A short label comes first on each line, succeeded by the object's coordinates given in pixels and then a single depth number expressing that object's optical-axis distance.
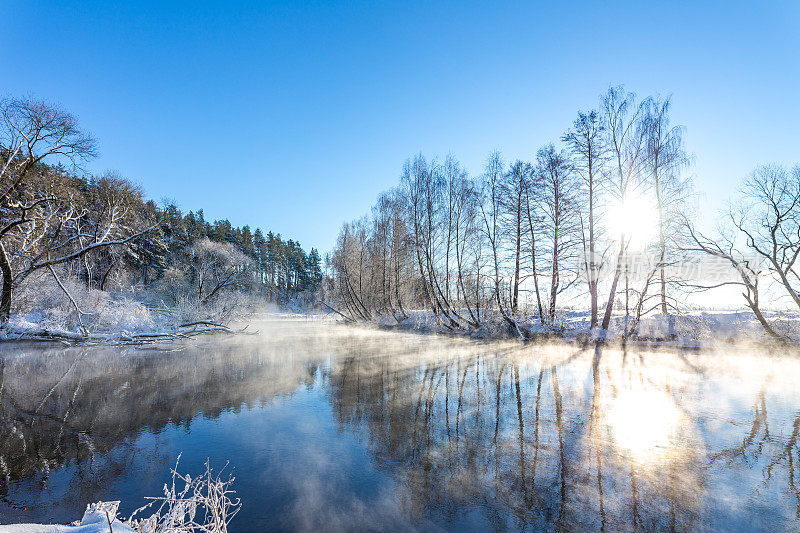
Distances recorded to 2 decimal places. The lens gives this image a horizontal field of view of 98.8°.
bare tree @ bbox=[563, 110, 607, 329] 17.95
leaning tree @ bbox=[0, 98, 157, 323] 11.96
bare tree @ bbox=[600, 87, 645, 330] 17.00
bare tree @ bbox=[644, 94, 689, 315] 16.53
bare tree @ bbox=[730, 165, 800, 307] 14.26
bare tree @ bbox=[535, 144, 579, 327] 18.67
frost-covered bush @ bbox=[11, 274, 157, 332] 14.88
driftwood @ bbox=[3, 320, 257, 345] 13.03
